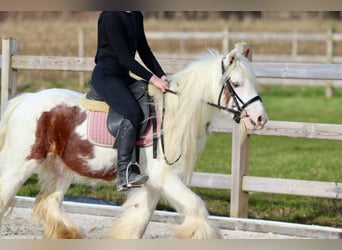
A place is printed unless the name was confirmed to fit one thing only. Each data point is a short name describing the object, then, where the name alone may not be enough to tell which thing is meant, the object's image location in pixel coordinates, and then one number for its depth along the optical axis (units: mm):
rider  9711
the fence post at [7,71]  14664
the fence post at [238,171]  13336
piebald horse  9594
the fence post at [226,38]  38125
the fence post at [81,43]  40500
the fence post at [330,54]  37656
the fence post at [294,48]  43344
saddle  10133
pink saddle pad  10289
